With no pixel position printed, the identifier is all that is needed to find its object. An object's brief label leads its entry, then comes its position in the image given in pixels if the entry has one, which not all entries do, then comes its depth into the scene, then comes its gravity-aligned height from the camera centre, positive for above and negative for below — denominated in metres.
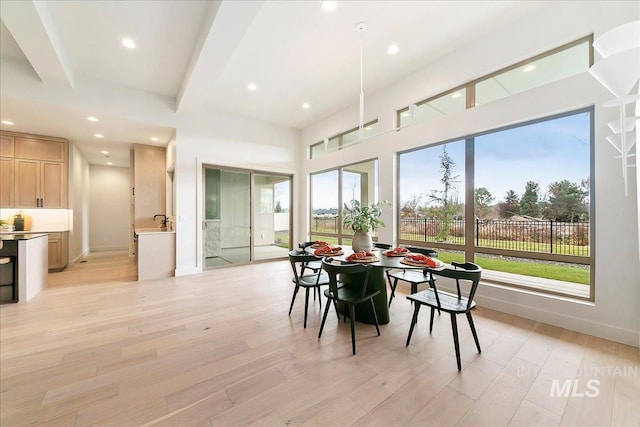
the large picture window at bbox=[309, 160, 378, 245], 5.32 +0.46
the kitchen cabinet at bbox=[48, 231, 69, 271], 5.35 -0.84
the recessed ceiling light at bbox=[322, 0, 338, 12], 2.72 +2.33
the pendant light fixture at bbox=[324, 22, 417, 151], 3.03 +2.33
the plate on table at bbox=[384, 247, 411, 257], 2.95 -0.49
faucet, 6.23 -0.16
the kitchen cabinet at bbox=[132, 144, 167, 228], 6.21 +0.76
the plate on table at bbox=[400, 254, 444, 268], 2.36 -0.49
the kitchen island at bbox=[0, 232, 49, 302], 3.53 -0.74
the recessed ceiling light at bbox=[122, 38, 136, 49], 3.33 +2.34
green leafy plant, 3.04 -0.09
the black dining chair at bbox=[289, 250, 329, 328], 2.82 -0.80
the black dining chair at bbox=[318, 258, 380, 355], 2.28 -0.83
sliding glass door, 5.66 -0.08
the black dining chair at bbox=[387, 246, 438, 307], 2.86 -0.79
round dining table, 2.81 -0.86
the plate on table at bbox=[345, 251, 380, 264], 2.58 -0.48
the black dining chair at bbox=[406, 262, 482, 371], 2.03 -0.82
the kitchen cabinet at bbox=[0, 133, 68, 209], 5.09 +0.90
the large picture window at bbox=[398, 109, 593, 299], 2.84 +0.15
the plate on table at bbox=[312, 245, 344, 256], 3.01 -0.48
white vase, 3.03 -0.36
